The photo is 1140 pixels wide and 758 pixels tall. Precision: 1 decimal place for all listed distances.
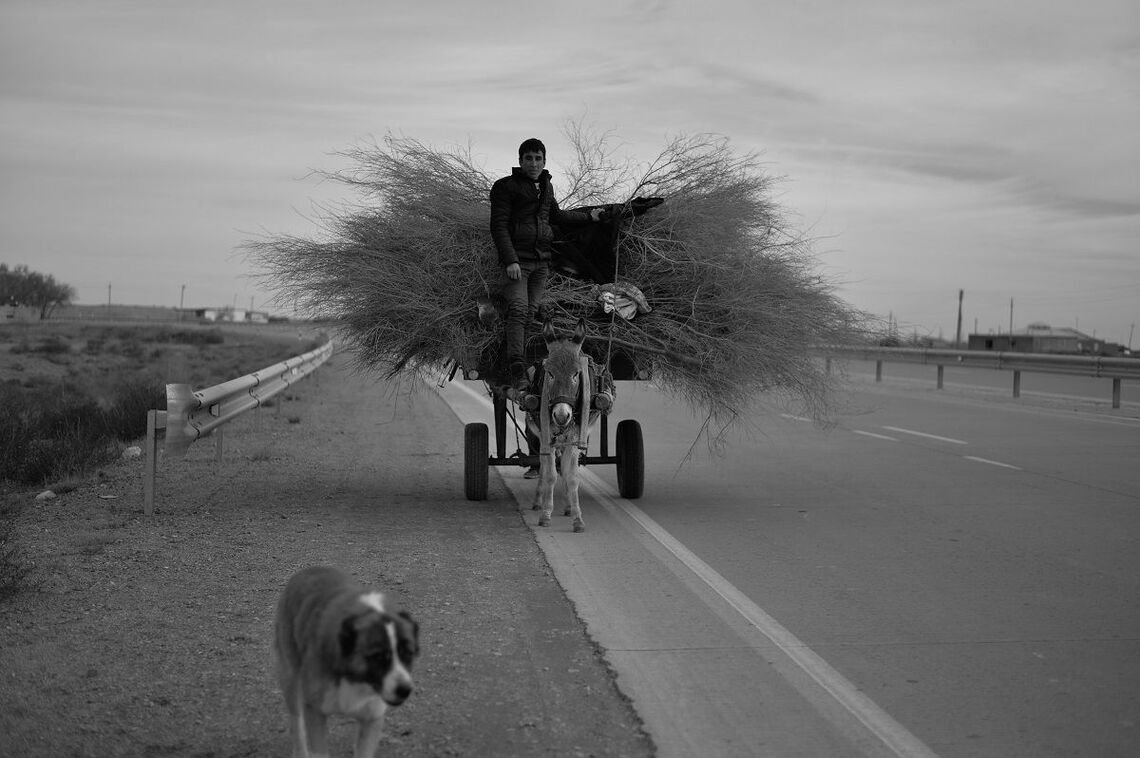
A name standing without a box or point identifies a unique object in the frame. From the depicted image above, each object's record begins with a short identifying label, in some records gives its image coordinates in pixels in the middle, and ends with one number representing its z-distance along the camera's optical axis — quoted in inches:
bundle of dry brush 423.2
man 413.4
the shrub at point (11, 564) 285.2
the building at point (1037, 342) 2819.9
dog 154.9
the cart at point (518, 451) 439.5
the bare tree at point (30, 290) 5374.0
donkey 394.6
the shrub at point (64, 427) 498.9
